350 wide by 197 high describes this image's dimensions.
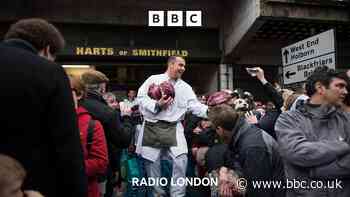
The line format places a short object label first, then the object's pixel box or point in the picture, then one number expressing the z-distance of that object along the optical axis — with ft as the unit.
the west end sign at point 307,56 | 22.29
